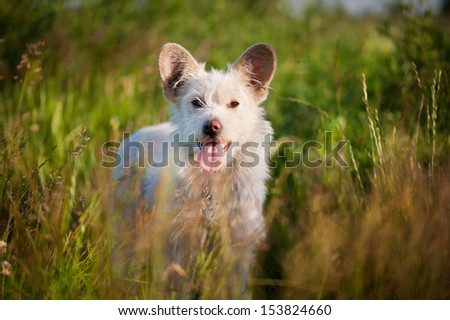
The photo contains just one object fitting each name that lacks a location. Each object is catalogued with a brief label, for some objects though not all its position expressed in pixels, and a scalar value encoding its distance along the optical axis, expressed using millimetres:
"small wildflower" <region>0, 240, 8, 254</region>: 2820
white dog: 3504
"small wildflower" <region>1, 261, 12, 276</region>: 2713
